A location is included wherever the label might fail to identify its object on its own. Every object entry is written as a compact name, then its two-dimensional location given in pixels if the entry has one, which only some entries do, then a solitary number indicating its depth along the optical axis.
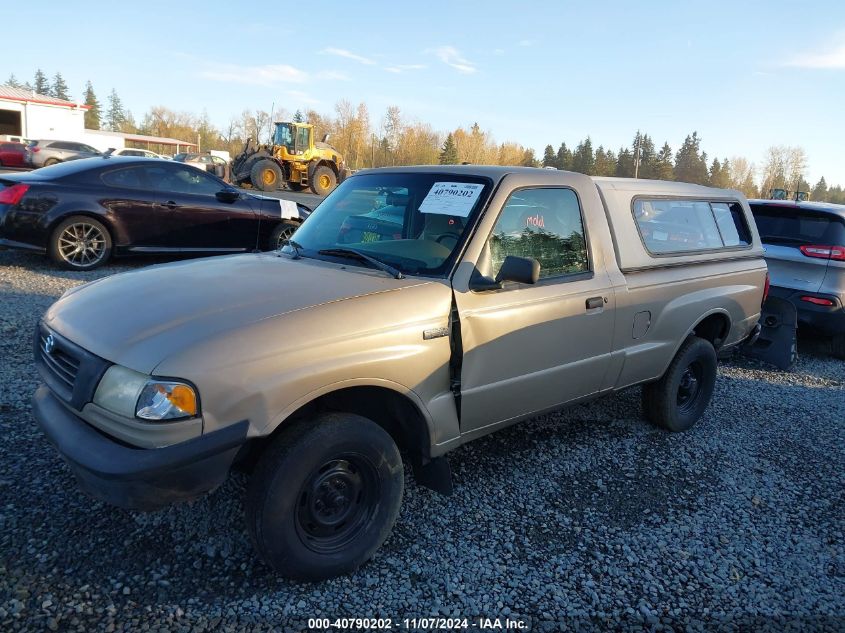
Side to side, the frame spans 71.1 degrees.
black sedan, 7.32
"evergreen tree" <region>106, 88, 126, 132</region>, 131.98
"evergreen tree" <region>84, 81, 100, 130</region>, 102.50
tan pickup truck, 2.21
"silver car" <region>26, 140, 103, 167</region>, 27.23
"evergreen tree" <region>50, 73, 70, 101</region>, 124.69
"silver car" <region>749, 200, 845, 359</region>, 6.50
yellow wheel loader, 25.55
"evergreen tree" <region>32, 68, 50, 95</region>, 124.75
